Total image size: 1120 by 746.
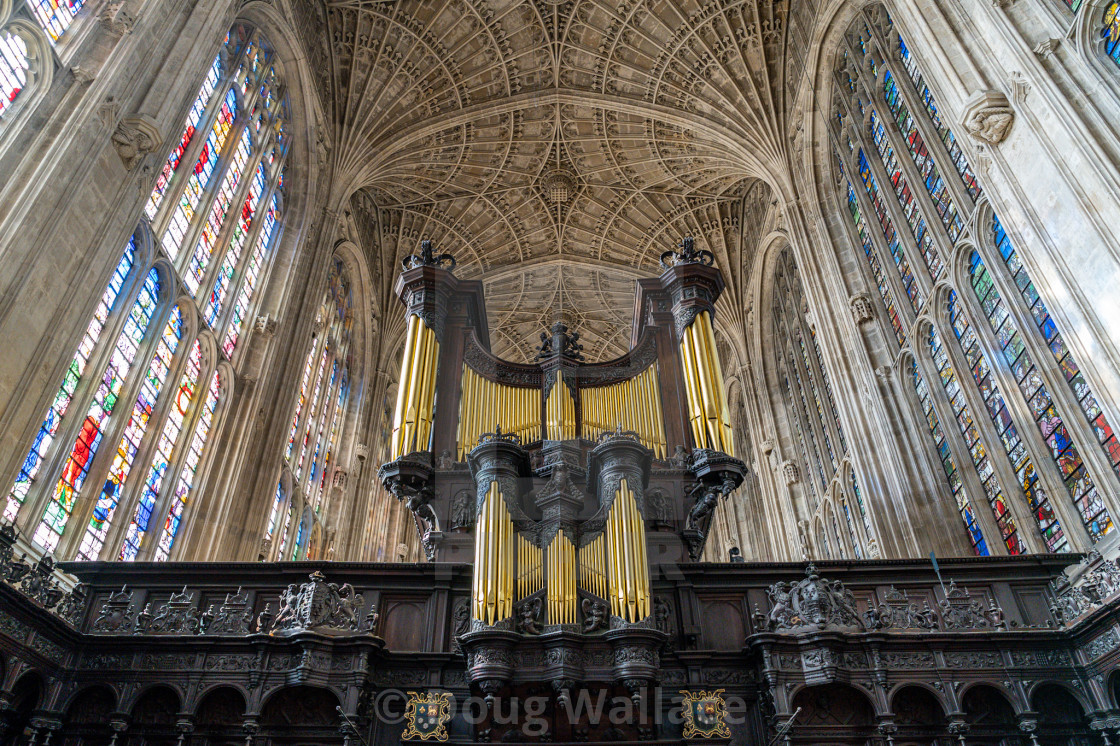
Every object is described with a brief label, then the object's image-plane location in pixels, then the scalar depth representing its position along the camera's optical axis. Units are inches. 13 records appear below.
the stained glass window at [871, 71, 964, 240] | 569.6
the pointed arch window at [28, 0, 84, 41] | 407.5
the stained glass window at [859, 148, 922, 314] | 633.4
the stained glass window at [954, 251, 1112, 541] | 425.7
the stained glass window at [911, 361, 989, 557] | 546.3
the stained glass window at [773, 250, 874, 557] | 793.6
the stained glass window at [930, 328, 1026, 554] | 510.0
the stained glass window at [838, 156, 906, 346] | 664.4
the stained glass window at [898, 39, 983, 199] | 536.3
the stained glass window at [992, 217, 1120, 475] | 404.7
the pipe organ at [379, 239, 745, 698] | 341.4
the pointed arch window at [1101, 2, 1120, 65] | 386.9
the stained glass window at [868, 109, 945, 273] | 600.7
